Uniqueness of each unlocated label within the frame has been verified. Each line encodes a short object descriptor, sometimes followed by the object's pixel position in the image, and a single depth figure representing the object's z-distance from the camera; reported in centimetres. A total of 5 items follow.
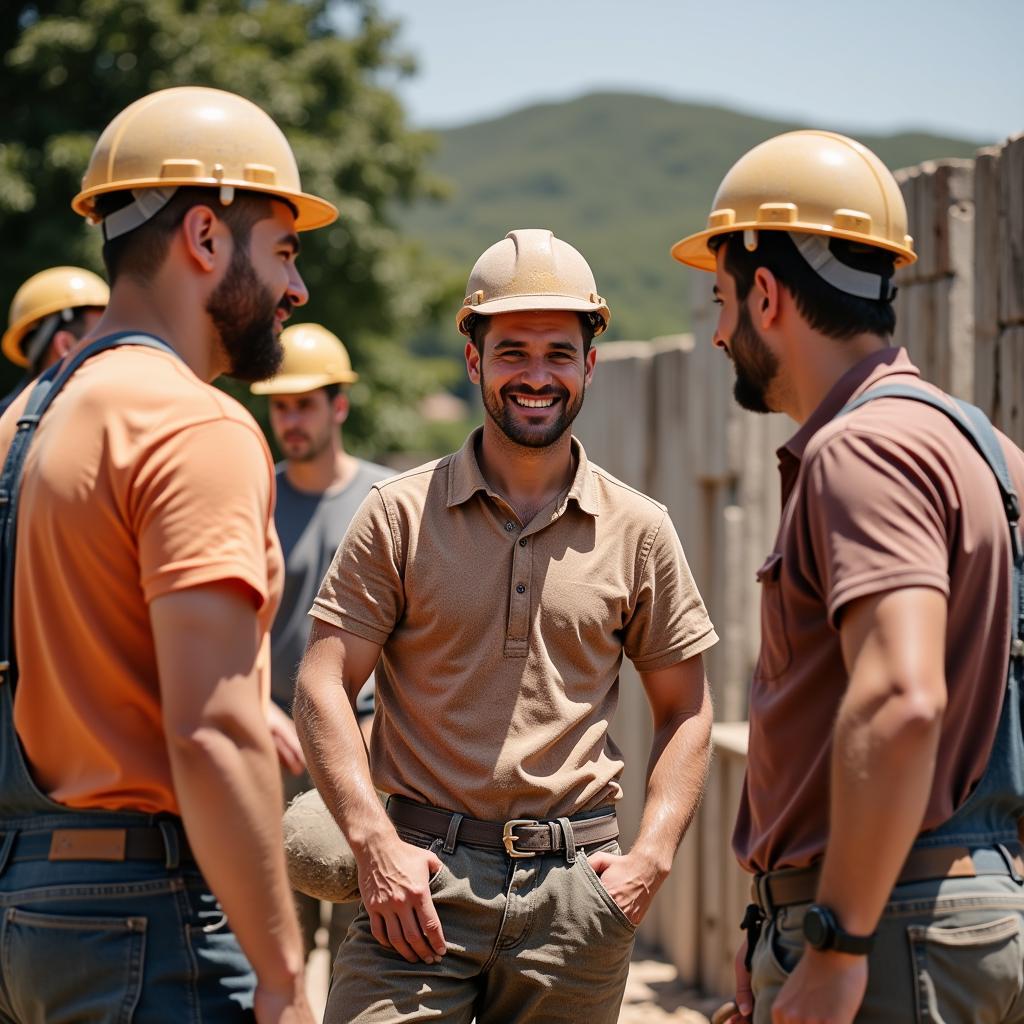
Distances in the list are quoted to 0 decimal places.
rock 373
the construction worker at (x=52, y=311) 646
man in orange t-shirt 237
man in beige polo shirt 339
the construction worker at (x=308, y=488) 588
